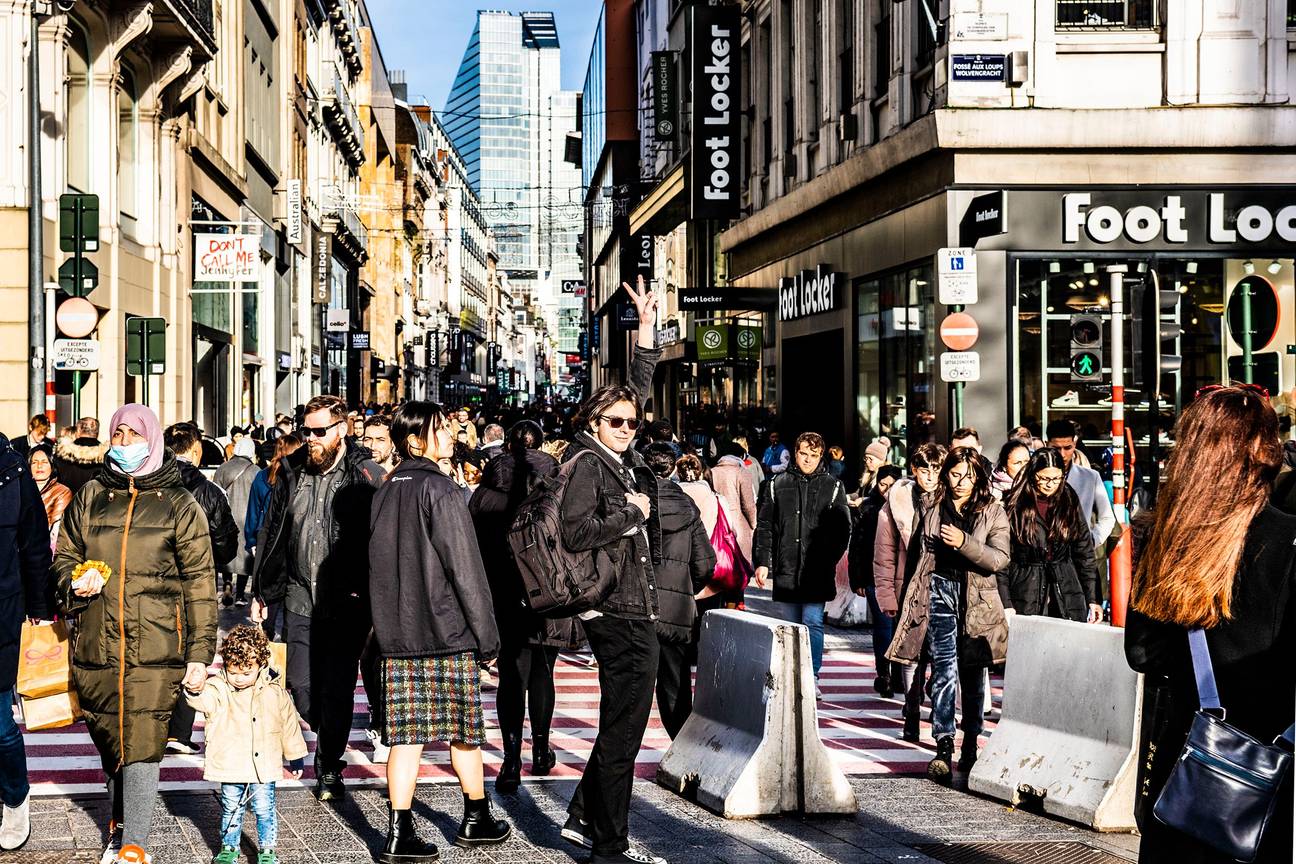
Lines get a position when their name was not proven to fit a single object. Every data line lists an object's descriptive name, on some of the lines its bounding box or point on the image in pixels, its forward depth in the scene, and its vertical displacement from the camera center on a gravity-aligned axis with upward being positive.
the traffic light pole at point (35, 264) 20.52 +1.84
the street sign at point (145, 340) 23.16 +0.98
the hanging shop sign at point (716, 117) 34.25 +5.98
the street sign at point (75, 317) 20.47 +1.15
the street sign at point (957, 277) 17.73 +1.39
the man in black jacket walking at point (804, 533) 11.57 -0.87
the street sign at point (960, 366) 17.36 +0.43
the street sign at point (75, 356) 20.66 +0.68
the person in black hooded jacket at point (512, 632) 8.64 -1.13
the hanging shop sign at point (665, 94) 51.75 +9.82
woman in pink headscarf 6.68 -0.77
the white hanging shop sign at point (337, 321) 61.47 +3.28
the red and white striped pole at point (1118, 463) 13.21 -0.44
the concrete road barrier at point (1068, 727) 7.95 -1.59
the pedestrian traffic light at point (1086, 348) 15.03 +0.53
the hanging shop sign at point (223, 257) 32.81 +3.01
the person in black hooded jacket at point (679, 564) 8.74 -0.82
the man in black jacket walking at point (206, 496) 11.27 -0.63
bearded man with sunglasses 8.48 -0.86
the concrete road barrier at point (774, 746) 8.03 -1.64
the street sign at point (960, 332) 18.00 +0.82
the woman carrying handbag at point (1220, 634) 3.92 -0.56
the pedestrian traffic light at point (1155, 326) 13.87 +0.69
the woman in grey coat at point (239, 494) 16.97 -0.88
